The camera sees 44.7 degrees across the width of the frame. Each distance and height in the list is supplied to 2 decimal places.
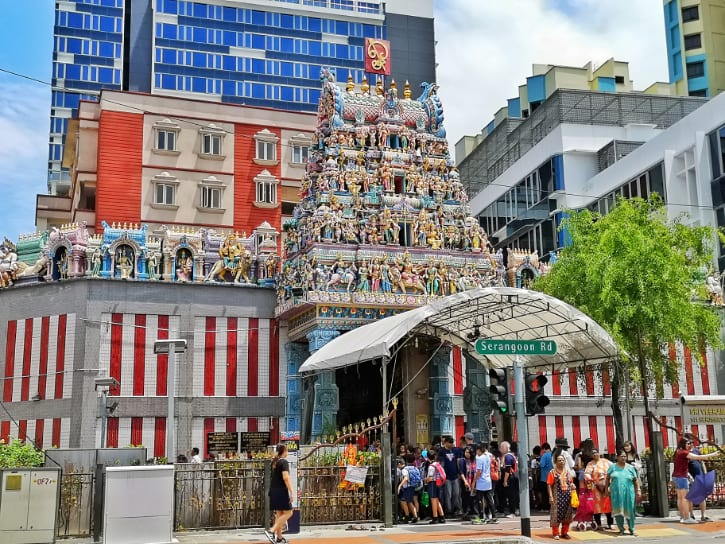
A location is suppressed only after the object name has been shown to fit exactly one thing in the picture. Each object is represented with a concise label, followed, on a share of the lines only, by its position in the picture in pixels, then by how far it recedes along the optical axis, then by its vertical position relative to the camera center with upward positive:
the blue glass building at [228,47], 71.62 +32.43
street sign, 17.84 +1.77
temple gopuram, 32.12 +7.50
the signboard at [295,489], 18.92 -1.14
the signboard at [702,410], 23.14 +0.59
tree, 26.58 +4.61
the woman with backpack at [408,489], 20.78 -1.21
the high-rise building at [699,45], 72.00 +31.41
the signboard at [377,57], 43.56 +18.59
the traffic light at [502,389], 17.64 +0.92
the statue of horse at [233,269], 35.03 +6.69
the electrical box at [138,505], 16.84 -1.23
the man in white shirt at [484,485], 20.62 -1.15
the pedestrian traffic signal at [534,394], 17.75 +0.81
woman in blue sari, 18.42 -1.20
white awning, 23.02 +3.13
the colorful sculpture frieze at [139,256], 33.75 +7.09
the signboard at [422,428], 32.97 +0.31
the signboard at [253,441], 34.09 -0.08
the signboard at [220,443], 33.66 -0.14
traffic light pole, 17.19 -0.19
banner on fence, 20.28 -0.83
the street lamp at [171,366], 24.20 +2.05
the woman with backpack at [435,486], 20.80 -1.16
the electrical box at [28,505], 16.88 -1.20
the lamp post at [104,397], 26.57 +1.34
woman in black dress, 16.83 -1.08
